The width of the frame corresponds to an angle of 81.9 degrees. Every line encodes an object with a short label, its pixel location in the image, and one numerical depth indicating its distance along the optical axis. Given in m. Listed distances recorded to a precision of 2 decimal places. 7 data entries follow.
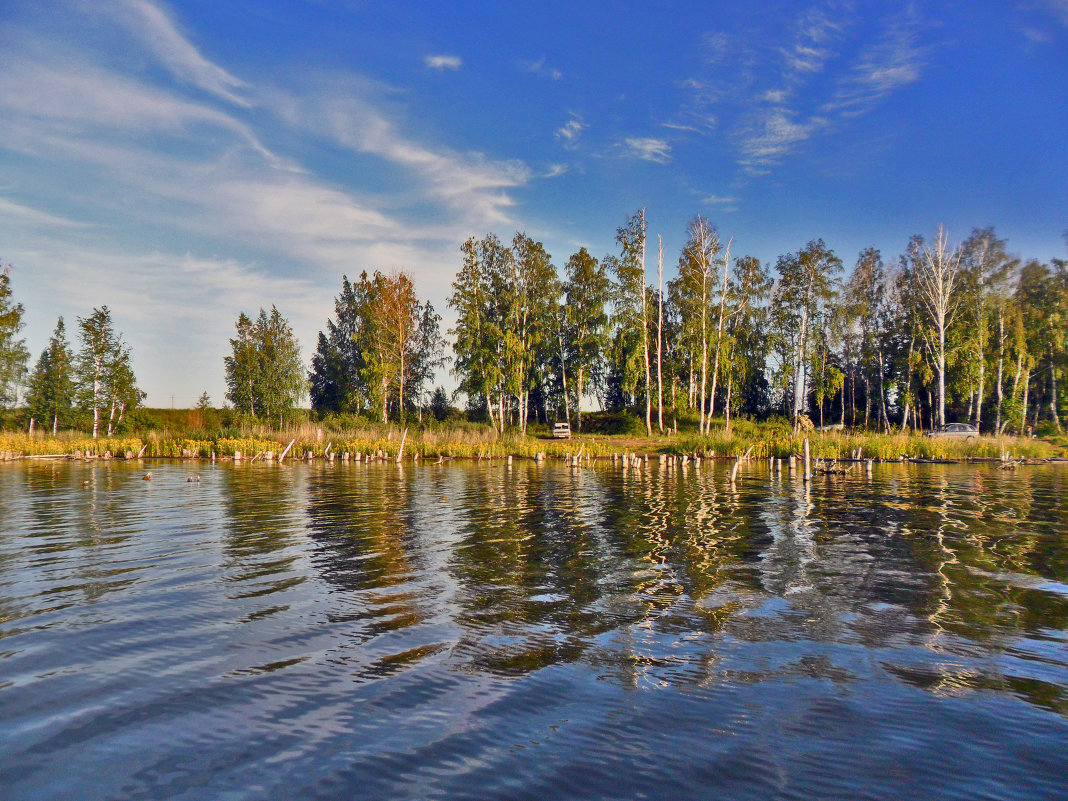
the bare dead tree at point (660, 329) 49.73
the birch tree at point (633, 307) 50.88
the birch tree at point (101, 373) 48.69
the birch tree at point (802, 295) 54.09
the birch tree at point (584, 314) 54.72
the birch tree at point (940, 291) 48.22
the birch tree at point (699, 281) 51.28
